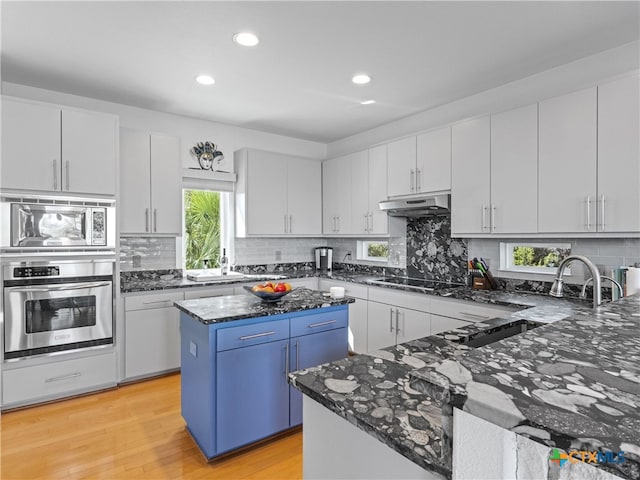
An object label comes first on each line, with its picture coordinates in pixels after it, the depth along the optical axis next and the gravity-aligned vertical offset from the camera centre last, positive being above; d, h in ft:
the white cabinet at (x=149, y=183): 11.58 +1.80
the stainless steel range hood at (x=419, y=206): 11.22 +1.07
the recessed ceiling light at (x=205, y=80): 10.04 +4.41
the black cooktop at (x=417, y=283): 11.64 -1.49
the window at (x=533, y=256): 10.06 -0.47
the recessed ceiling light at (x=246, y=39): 7.95 +4.38
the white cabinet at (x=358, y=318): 12.86 -2.77
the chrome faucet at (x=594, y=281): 5.60 -0.65
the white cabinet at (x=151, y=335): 11.00 -2.90
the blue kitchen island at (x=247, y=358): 7.08 -2.47
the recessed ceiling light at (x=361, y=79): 10.01 +4.42
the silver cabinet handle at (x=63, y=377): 9.75 -3.68
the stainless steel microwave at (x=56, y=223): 9.35 +0.44
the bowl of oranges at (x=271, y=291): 8.03 -1.13
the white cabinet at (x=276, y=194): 14.28 +1.81
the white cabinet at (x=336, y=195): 14.87 +1.83
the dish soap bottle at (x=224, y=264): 14.47 -0.97
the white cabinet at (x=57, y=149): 9.37 +2.43
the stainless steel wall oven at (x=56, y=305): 9.32 -1.75
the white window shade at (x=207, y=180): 13.61 +2.25
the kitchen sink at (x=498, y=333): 5.54 -1.54
